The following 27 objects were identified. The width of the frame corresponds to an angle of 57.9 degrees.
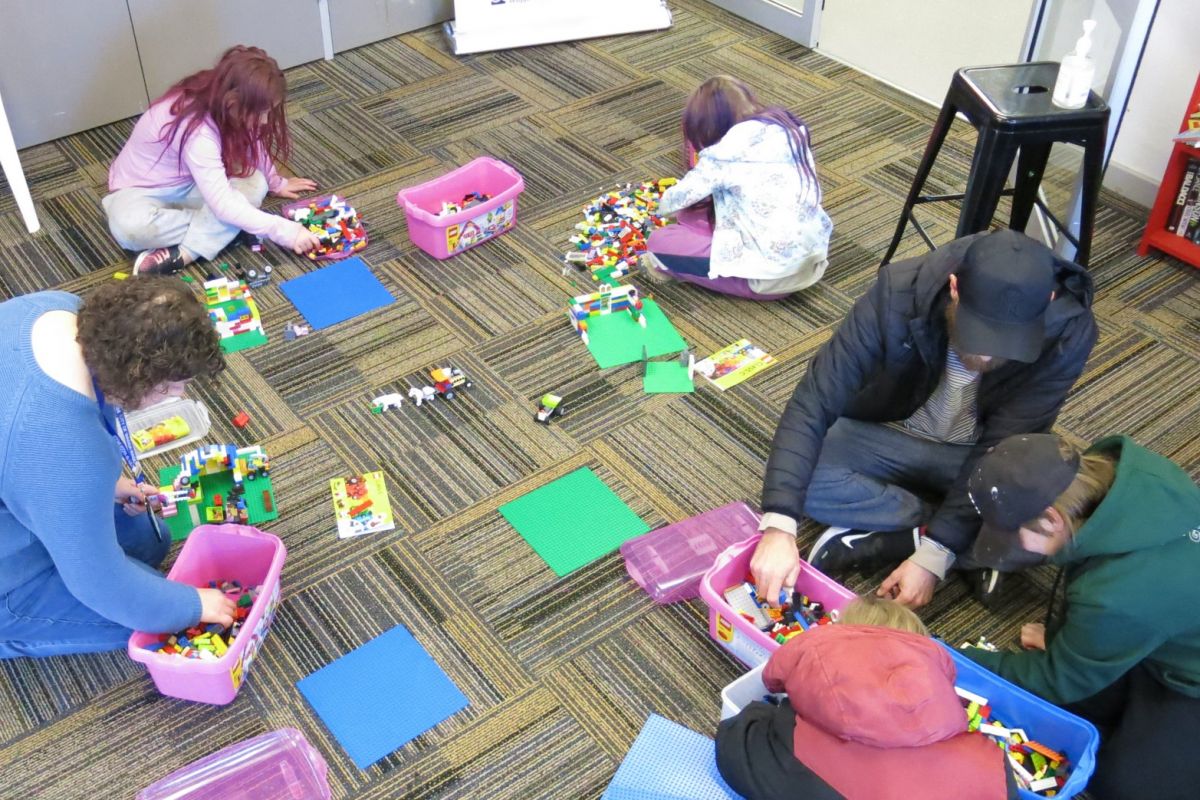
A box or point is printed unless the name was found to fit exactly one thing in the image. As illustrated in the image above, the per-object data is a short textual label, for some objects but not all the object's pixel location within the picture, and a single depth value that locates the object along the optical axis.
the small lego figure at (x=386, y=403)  2.88
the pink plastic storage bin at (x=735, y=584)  2.17
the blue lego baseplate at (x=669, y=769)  1.86
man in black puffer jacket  1.98
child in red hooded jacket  1.54
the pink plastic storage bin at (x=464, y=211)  3.28
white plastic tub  1.99
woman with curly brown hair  1.75
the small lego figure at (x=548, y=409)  2.85
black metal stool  2.77
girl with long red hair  3.05
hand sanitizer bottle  2.73
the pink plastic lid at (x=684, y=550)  2.42
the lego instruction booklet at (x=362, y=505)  2.56
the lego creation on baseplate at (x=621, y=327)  3.07
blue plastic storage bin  1.93
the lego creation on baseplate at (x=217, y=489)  2.54
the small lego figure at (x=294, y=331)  3.09
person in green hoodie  1.78
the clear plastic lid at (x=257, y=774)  2.00
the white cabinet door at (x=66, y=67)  3.55
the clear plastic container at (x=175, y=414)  2.72
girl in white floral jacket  3.03
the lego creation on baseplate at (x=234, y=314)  3.07
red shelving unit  3.25
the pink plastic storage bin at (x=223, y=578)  2.06
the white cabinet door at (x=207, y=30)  3.80
